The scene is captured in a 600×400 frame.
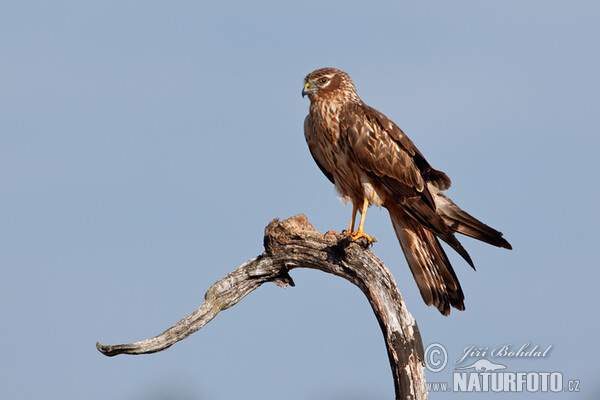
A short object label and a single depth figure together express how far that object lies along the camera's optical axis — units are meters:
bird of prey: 15.64
